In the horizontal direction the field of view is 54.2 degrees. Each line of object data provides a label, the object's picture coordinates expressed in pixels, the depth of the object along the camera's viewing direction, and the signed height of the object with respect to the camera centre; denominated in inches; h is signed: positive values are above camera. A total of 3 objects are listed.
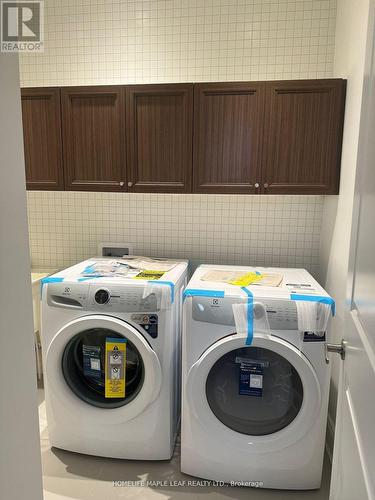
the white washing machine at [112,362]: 69.3 -36.0
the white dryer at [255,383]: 63.4 -36.2
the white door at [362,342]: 28.4 -14.0
